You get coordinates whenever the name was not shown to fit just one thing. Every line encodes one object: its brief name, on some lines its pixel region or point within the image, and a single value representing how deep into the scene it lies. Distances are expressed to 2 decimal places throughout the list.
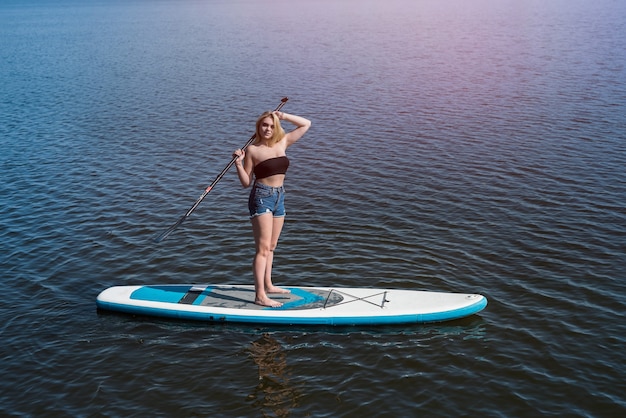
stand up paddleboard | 11.36
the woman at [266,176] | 10.52
